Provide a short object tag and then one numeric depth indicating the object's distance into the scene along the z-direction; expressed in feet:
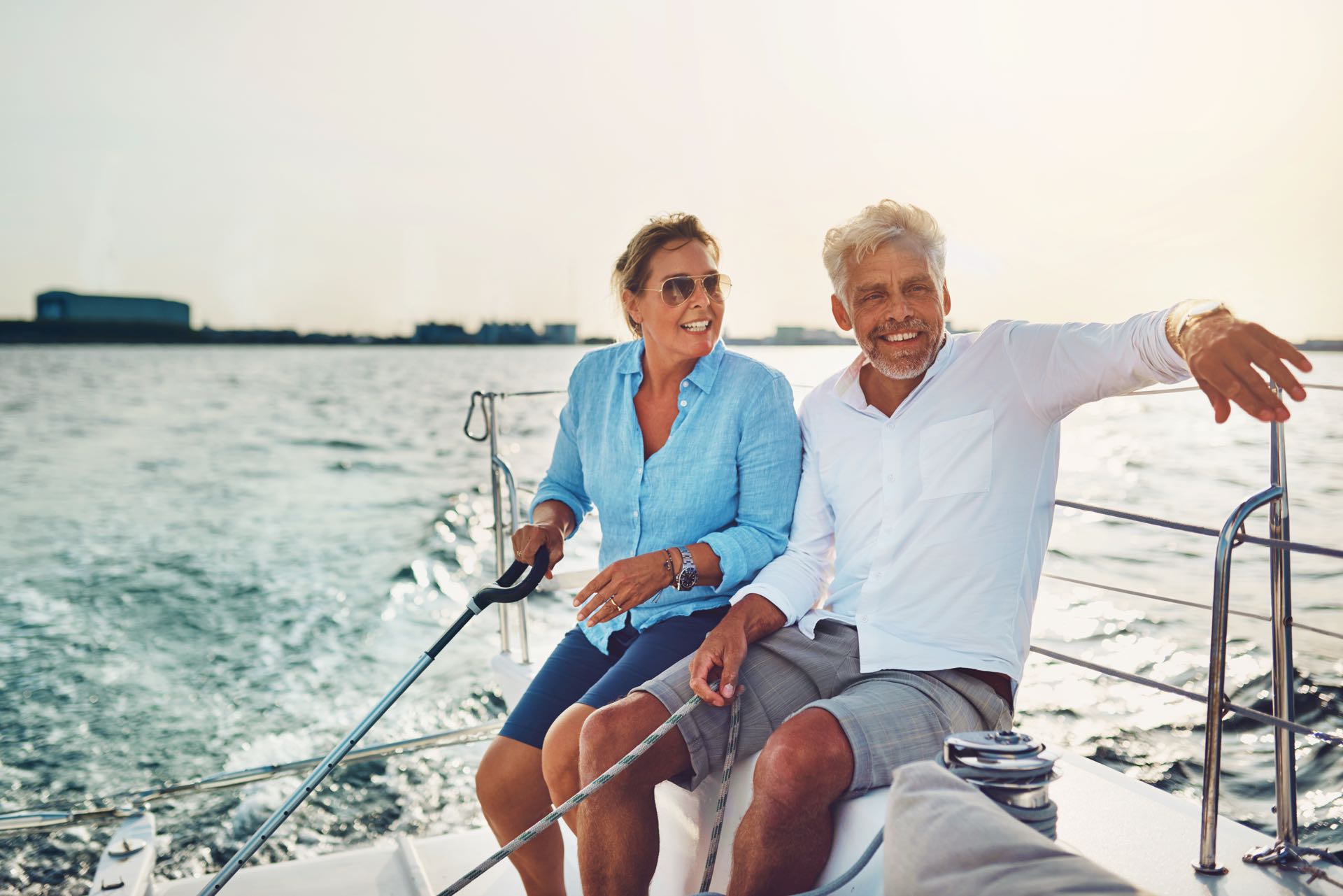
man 4.81
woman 6.15
